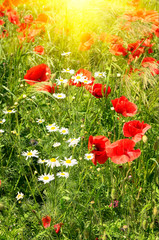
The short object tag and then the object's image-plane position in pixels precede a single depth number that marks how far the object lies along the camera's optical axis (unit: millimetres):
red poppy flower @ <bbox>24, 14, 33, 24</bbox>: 2700
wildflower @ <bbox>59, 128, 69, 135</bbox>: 1538
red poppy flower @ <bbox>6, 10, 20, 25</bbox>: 2660
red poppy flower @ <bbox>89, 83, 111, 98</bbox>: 1649
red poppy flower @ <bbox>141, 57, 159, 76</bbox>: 1761
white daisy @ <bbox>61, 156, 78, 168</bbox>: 1347
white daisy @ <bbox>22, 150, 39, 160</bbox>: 1456
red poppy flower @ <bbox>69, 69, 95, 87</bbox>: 1779
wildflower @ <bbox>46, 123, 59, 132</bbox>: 1530
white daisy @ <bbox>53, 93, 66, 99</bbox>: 1730
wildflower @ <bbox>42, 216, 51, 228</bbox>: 1226
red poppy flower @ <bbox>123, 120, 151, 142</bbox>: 1297
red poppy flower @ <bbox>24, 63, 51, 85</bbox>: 1812
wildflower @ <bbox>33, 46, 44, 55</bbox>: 2308
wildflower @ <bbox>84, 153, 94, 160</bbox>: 1358
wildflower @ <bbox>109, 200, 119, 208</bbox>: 1401
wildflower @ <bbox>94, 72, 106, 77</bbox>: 2032
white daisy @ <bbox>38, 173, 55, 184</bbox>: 1292
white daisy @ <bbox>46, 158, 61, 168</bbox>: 1282
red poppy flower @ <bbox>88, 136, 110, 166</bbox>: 1354
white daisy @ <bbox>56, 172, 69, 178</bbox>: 1287
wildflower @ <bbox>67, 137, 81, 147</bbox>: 1396
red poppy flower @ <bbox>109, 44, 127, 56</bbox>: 2148
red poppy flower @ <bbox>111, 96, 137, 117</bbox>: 1433
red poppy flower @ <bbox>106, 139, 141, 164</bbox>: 1242
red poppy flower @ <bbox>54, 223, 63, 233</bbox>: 1201
